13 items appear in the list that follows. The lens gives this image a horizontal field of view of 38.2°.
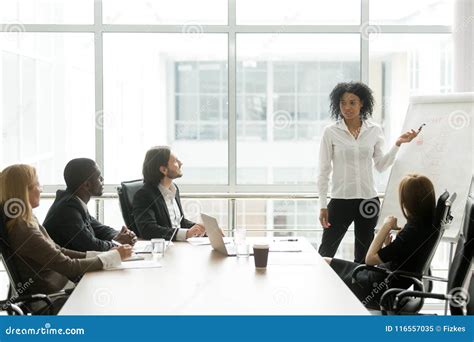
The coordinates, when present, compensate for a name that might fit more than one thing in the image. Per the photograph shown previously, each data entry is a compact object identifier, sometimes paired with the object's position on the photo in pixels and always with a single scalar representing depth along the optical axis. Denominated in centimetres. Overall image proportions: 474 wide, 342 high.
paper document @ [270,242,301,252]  325
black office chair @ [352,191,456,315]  286
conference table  213
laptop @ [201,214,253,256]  313
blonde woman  273
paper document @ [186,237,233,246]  348
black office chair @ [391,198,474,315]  255
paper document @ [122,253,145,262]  298
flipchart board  403
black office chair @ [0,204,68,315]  257
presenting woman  414
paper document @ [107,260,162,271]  280
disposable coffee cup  279
